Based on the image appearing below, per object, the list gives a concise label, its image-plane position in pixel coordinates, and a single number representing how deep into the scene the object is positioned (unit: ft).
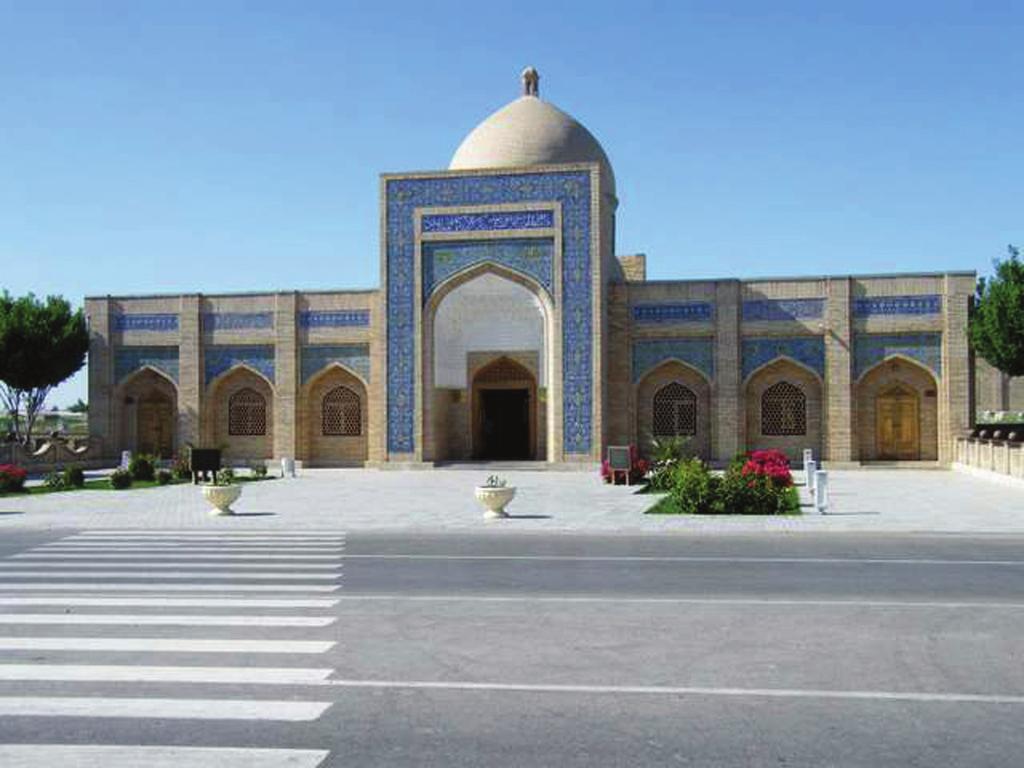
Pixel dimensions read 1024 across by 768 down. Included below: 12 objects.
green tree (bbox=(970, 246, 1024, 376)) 87.66
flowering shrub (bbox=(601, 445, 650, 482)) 81.92
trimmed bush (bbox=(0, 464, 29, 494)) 77.87
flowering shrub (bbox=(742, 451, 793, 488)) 60.23
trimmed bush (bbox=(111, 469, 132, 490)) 80.64
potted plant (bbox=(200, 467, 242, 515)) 58.54
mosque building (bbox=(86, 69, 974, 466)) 99.35
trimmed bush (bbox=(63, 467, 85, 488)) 81.82
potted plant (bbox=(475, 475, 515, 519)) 55.52
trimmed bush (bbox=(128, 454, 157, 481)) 88.07
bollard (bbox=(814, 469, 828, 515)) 56.54
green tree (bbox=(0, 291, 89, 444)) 108.27
